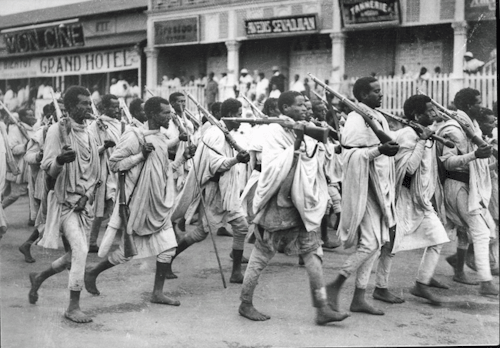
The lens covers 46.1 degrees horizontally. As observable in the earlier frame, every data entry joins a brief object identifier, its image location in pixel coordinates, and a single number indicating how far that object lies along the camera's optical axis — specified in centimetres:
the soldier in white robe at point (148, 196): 531
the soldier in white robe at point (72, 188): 481
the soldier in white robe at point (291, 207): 464
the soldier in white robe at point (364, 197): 491
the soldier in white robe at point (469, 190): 557
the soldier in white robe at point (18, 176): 830
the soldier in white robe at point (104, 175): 727
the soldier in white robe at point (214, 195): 595
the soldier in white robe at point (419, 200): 538
